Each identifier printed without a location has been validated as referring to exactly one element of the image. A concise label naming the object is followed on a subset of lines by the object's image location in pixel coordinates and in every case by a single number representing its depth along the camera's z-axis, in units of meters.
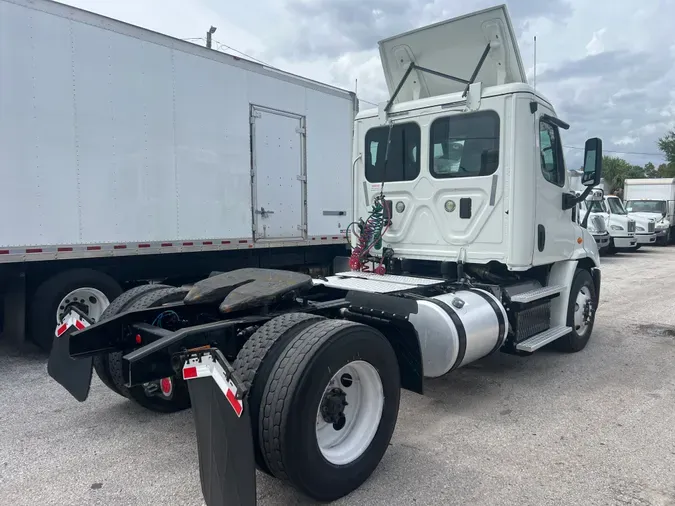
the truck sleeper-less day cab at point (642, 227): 20.08
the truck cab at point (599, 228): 17.73
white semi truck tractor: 2.80
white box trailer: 5.77
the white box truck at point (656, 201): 24.48
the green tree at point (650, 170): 70.45
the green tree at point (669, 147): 51.27
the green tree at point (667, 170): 50.91
